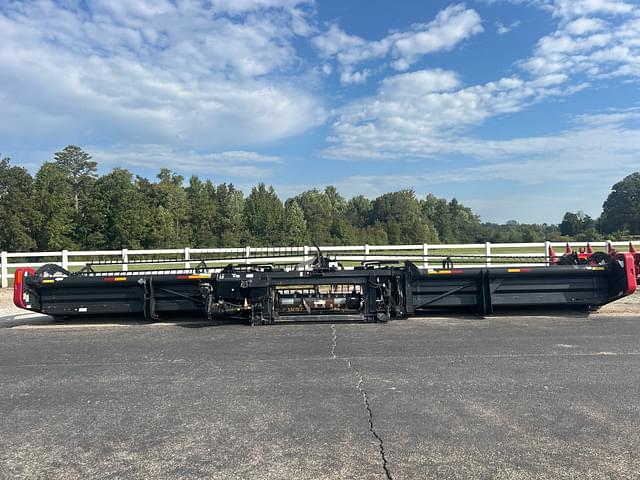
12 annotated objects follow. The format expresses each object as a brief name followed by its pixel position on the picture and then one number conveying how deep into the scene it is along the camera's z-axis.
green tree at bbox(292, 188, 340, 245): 72.38
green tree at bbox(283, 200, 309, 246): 66.00
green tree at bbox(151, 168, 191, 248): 55.81
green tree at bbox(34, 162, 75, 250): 47.94
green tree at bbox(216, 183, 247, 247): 61.16
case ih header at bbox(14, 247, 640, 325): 8.82
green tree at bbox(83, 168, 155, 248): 51.91
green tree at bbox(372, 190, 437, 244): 92.25
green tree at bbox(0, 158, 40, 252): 46.28
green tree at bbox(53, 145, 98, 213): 71.94
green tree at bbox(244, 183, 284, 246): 64.69
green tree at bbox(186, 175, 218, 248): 61.69
